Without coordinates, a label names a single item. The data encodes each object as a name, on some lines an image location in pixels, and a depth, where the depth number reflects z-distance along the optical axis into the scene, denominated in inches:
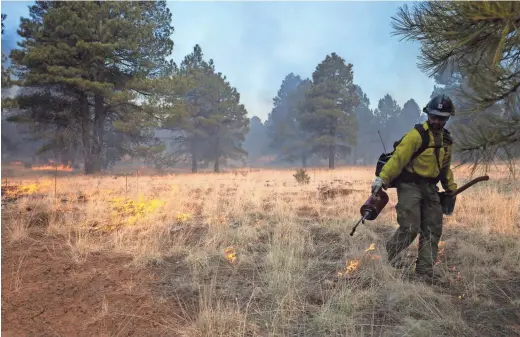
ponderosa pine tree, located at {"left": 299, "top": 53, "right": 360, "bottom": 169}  1253.7
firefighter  138.8
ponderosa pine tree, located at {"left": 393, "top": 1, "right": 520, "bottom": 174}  116.7
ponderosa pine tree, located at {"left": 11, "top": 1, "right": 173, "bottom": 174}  639.8
